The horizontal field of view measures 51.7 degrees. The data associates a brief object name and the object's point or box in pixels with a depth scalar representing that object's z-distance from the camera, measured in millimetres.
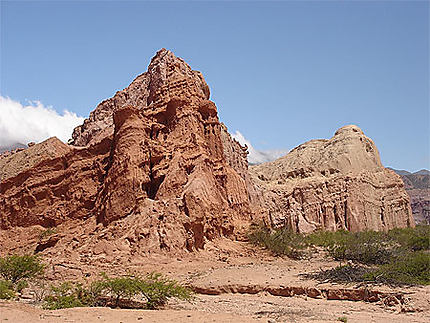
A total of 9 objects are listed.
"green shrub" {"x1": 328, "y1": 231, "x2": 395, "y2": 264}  21234
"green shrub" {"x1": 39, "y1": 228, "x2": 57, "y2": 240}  24961
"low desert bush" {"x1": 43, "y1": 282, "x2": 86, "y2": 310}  12173
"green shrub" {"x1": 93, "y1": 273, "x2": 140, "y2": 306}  13227
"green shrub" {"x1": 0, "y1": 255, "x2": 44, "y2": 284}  16047
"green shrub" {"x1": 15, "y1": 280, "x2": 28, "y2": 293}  14895
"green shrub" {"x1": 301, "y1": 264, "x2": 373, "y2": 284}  16675
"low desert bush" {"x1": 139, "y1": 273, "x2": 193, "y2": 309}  13195
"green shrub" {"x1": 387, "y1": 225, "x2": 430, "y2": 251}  27234
